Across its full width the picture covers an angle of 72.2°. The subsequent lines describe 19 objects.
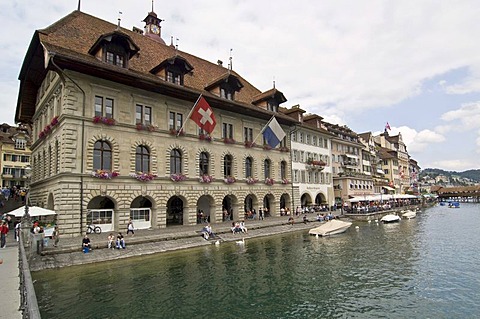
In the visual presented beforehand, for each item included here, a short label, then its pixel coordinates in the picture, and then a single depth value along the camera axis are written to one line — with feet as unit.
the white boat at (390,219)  152.40
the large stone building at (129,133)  87.92
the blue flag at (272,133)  124.88
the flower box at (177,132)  109.97
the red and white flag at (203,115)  101.60
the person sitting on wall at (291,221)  125.76
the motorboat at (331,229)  108.47
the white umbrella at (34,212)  78.90
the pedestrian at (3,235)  73.36
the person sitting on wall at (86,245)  70.73
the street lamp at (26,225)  67.76
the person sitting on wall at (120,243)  75.54
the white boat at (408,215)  175.52
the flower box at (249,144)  136.82
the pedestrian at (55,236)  70.79
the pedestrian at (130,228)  88.43
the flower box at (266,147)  145.99
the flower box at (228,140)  127.76
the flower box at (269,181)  144.57
